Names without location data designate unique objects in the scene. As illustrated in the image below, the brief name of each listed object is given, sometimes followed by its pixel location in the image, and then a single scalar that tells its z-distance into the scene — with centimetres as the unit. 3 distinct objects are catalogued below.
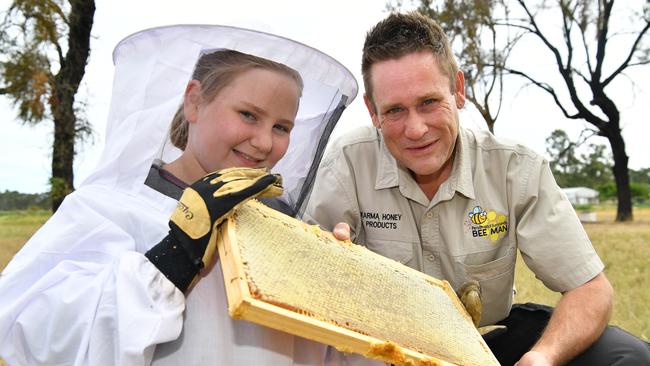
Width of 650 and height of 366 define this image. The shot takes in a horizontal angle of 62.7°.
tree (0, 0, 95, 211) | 822
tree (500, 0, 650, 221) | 1476
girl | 140
